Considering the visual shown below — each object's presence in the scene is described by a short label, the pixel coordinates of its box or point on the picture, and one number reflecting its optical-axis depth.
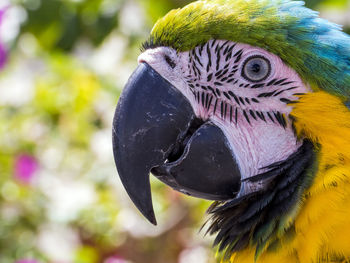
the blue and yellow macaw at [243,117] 1.01
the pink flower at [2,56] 2.39
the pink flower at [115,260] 2.25
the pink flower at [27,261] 2.10
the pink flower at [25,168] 2.32
